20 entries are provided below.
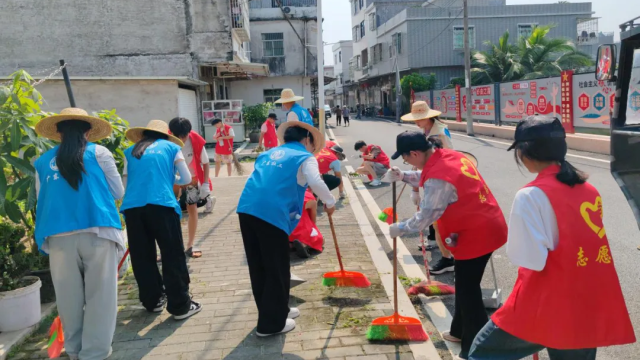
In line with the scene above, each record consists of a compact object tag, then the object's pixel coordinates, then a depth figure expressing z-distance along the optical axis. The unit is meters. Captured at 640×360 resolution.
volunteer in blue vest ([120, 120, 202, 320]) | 4.40
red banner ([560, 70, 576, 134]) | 16.48
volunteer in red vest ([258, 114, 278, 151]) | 10.80
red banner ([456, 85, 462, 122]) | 26.67
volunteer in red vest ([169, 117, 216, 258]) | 6.31
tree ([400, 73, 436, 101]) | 35.19
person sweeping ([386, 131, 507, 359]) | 3.33
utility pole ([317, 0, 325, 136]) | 11.90
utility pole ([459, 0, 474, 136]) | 21.66
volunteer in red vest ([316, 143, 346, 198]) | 8.53
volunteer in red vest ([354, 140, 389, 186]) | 9.91
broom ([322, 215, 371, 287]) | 4.91
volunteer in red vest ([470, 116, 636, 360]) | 2.28
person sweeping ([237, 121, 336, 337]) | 3.89
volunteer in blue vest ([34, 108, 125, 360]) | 3.47
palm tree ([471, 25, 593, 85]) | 27.86
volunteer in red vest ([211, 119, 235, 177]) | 11.59
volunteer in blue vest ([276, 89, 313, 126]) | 8.66
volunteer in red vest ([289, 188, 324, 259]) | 6.11
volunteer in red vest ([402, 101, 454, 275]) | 6.04
